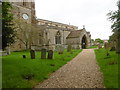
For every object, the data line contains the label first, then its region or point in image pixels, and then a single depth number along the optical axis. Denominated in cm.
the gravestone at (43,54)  1191
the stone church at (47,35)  3167
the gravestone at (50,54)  1203
